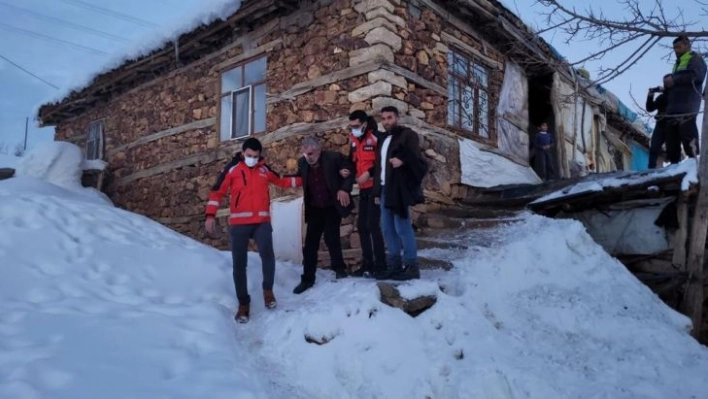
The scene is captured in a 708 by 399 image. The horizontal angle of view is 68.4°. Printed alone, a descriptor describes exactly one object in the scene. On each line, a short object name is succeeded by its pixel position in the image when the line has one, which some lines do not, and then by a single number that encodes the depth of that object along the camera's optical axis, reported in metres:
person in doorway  9.58
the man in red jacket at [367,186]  4.93
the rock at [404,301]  3.96
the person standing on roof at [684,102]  6.62
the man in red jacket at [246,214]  4.58
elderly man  5.17
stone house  6.88
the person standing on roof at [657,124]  7.28
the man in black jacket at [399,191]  4.56
